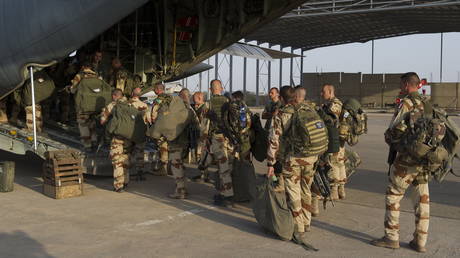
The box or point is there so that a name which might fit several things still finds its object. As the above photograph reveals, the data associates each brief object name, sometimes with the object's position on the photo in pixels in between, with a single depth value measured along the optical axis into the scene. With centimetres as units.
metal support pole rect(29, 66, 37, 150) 702
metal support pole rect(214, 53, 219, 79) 3919
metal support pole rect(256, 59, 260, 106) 4224
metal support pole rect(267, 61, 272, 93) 4522
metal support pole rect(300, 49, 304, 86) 4569
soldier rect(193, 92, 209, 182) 665
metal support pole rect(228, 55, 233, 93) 4084
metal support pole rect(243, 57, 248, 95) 4206
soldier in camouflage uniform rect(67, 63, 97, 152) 809
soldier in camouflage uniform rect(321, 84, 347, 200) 646
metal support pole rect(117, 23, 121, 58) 982
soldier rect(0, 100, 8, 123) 891
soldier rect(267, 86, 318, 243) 479
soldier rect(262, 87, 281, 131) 771
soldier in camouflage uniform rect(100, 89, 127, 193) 710
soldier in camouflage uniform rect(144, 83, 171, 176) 717
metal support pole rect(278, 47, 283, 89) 4565
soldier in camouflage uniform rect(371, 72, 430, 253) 439
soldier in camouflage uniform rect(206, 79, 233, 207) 629
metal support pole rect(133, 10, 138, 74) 975
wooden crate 661
